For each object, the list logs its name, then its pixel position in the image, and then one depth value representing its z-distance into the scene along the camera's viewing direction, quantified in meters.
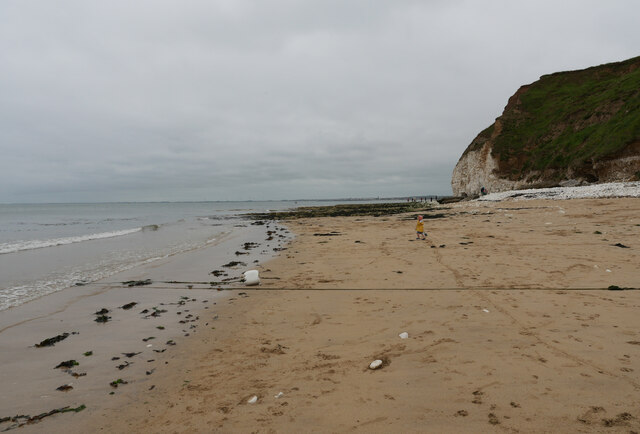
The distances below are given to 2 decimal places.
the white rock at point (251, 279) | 9.38
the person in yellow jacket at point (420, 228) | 16.02
